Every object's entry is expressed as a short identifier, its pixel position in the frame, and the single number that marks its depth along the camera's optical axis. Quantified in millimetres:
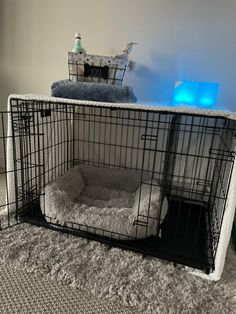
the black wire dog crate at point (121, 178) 1264
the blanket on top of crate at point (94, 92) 1222
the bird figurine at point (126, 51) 1425
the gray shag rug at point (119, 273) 952
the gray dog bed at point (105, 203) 1265
